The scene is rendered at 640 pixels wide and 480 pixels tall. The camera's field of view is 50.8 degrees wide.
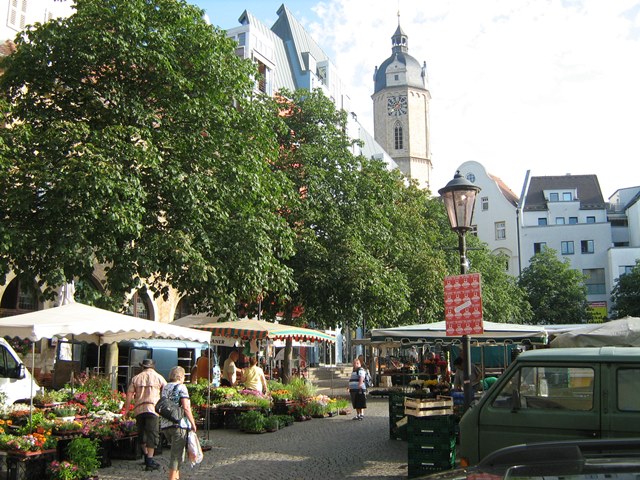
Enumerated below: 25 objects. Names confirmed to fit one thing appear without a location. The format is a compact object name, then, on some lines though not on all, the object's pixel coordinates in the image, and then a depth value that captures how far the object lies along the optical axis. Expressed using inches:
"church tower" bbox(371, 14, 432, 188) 3521.2
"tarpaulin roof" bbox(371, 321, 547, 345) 557.3
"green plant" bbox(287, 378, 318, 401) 752.3
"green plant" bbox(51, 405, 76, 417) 451.5
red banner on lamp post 408.5
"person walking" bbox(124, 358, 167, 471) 434.4
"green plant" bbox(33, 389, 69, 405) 502.3
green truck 283.7
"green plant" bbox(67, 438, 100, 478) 381.7
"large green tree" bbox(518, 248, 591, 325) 2162.9
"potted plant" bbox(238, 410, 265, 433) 617.0
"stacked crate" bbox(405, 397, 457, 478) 386.9
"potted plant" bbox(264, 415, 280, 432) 628.4
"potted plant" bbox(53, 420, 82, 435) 412.2
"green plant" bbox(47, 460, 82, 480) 370.9
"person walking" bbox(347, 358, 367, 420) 753.4
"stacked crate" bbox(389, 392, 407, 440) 549.3
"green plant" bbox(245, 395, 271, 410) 663.9
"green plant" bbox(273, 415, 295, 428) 663.1
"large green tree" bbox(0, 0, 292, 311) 571.5
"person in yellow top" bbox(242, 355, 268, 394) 713.6
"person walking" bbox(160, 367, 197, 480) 354.6
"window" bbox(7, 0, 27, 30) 909.2
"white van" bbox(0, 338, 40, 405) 559.8
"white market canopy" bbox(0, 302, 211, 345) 430.6
